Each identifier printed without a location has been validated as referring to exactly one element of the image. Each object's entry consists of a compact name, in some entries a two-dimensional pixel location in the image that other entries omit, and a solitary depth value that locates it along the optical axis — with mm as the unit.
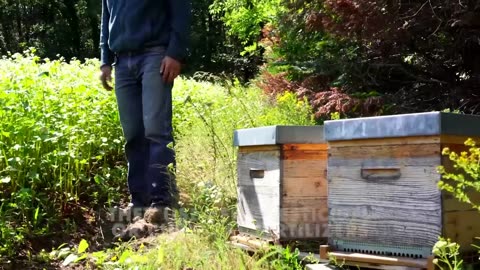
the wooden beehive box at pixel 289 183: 2729
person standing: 3727
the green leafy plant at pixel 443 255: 1859
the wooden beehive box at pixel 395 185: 2164
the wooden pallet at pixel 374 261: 2148
